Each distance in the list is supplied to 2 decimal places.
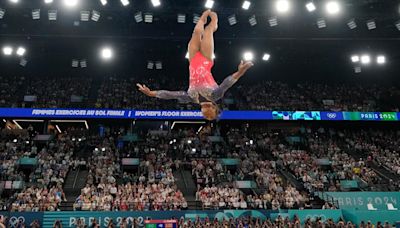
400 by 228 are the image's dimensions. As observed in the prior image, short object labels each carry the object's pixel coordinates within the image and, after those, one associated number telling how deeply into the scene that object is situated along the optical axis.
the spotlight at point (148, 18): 18.88
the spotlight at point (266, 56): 23.64
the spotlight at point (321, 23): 19.38
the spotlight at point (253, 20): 19.17
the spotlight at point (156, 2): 17.09
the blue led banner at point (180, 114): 22.95
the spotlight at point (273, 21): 19.22
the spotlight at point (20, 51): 20.78
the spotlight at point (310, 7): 17.35
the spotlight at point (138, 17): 18.76
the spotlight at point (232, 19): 19.11
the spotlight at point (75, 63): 24.78
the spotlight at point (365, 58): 22.89
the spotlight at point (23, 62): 23.51
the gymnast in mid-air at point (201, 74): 6.12
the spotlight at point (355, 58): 23.48
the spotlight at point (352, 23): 19.34
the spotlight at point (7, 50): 20.26
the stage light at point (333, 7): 16.97
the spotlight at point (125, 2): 16.91
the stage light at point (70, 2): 16.22
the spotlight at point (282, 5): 17.11
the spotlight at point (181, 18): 19.03
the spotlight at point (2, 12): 17.62
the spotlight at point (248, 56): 22.89
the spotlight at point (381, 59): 23.31
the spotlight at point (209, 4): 17.38
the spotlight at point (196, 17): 18.59
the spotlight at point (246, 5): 17.40
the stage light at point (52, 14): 17.78
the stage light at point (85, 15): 18.14
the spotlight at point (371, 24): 19.44
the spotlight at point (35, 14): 17.66
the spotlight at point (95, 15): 18.08
